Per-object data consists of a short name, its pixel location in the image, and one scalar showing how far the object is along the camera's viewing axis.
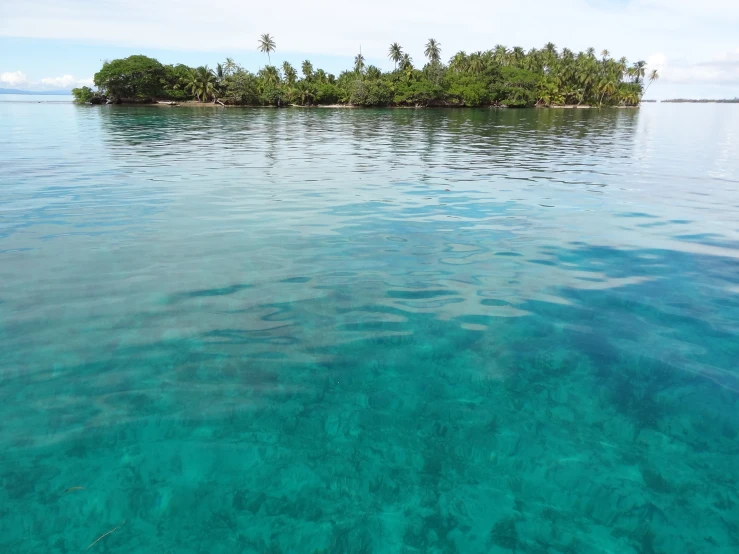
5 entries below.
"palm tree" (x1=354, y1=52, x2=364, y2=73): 142.50
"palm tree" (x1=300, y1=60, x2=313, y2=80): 137.50
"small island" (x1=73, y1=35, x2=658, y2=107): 121.31
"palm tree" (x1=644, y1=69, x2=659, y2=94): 181.75
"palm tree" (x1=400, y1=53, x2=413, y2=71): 139.73
